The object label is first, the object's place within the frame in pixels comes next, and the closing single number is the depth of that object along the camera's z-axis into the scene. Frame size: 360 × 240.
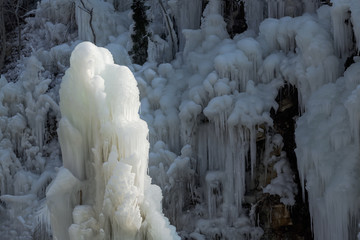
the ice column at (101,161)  11.58
